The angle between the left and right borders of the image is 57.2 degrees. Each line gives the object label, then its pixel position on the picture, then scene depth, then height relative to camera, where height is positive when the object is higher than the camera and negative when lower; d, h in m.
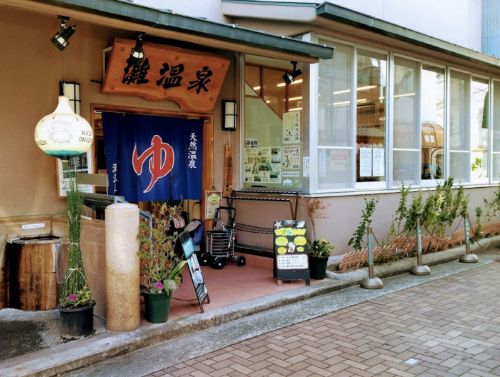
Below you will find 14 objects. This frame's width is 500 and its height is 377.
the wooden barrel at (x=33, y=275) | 6.04 -1.28
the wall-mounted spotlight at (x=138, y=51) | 6.20 +1.72
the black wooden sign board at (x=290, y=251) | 7.16 -1.19
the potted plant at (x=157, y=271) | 5.29 -1.12
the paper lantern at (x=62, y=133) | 5.05 +0.49
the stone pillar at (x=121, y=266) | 5.06 -0.99
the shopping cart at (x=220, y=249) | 8.40 -1.34
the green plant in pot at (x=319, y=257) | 7.43 -1.32
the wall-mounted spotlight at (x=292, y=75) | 7.97 +1.77
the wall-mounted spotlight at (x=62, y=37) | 5.46 +1.69
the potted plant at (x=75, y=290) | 4.93 -1.24
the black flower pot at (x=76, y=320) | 4.92 -1.54
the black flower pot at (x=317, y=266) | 7.43 -1.47
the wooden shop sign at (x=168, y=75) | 6.98 +1.69
